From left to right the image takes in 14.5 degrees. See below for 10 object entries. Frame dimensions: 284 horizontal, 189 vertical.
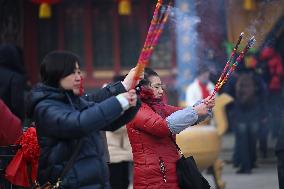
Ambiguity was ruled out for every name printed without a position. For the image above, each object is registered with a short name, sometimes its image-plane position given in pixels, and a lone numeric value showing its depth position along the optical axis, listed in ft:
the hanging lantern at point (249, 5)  68.82
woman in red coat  27.53
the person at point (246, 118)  57.99
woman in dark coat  20.77
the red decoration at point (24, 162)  28.06
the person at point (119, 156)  38.90
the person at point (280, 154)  35.01
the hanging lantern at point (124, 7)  71.73
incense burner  43.67
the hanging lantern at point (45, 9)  72.54
